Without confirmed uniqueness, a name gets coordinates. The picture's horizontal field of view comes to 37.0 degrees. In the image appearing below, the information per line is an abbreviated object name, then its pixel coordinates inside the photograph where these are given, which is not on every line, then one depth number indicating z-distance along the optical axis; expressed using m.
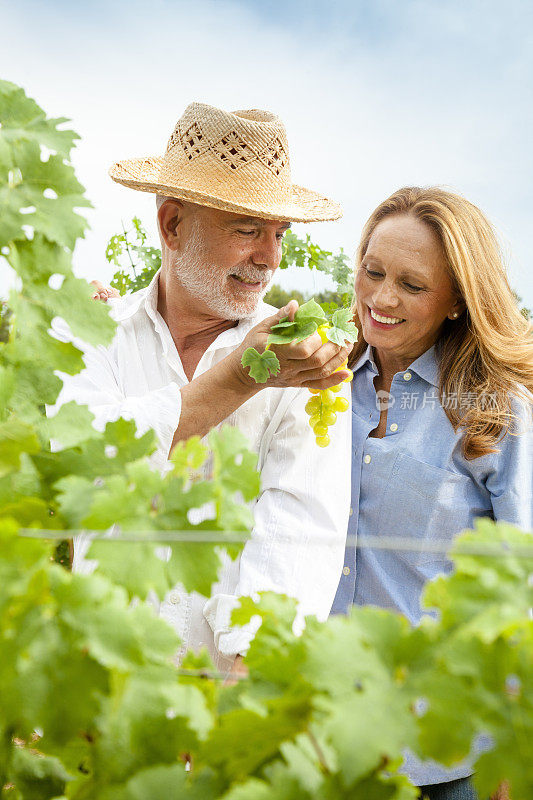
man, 1.85
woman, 2.09
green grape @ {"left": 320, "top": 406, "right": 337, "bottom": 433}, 1.94
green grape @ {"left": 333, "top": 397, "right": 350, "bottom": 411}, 1.93
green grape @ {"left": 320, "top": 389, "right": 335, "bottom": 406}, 1.94
